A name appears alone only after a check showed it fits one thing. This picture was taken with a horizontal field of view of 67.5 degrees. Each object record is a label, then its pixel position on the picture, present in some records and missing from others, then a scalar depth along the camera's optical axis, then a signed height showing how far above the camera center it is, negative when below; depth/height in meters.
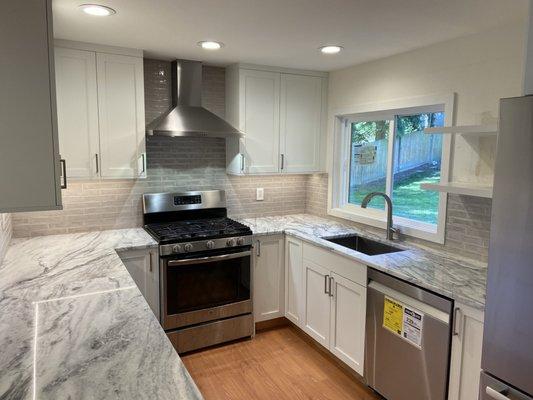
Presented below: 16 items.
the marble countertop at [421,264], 1.98 -0.59
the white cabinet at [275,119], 3.36 +0.39
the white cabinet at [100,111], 2.71 +0.35
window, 2.80 -0.01
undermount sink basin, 3.00 -0.62
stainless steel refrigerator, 1.44 -0.35
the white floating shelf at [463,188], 2.06 -0.12
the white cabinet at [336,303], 2.58 -0.98
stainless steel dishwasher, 2.03 -0.96
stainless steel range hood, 3.00 +0.38
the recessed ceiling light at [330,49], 2.72 +0.79
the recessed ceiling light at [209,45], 2.63 +0.79
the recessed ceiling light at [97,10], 1.97 +0.76
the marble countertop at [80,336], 1.18 -0.65
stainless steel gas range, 2.90 -0.85
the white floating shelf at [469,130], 2.04 +0.19
